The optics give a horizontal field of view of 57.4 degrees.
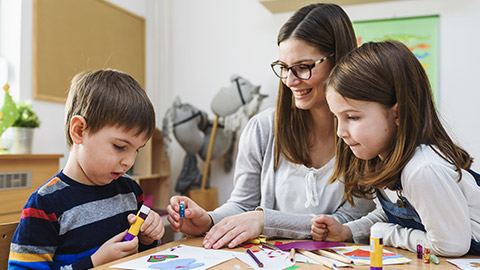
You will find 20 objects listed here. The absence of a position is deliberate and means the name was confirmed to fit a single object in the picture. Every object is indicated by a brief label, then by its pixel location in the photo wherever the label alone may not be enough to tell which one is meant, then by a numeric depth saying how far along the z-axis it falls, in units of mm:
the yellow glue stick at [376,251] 746
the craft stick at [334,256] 876
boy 931
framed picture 3010
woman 1365
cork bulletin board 2717
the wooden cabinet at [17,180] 2084
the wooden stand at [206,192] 3150
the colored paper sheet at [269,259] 861
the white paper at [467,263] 863
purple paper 1010
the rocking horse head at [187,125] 3100
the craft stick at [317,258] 854
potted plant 2314
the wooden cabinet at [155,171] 3197
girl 909
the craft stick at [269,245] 1026
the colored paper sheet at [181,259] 844
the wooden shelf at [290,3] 3090
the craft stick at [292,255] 906
